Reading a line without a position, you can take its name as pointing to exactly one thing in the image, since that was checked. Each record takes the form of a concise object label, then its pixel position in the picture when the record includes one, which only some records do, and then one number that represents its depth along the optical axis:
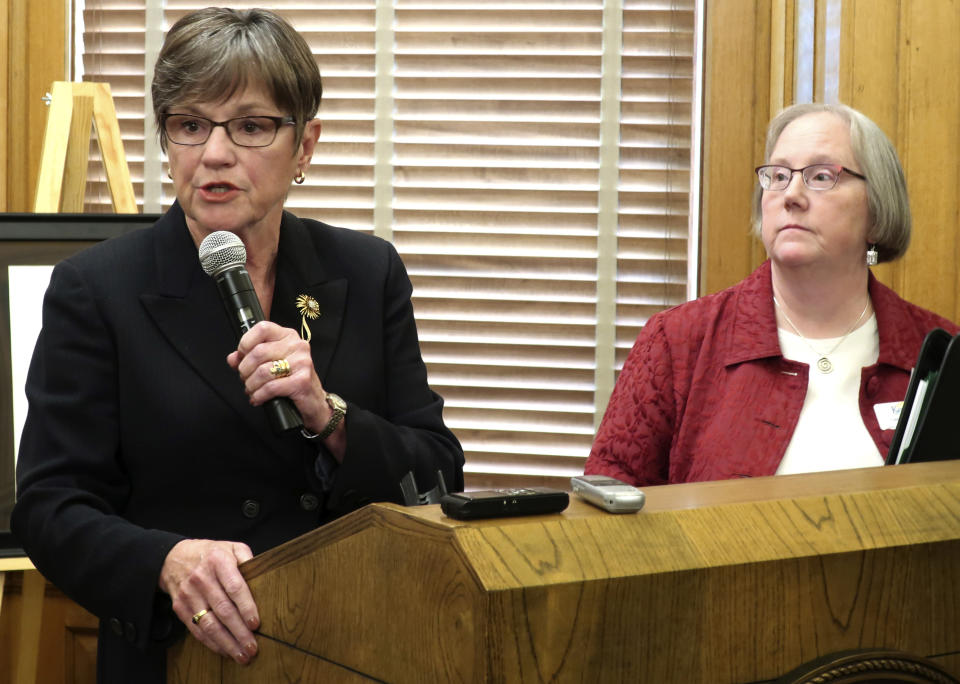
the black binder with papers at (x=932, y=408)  2.31
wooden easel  5.06
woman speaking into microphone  2.72
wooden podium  1.49
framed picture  4.64
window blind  6.18
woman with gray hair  4.05
